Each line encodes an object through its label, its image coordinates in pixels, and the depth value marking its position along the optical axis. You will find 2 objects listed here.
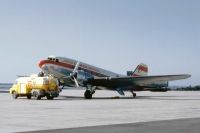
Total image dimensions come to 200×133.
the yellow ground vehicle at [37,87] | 45.50
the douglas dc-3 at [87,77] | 49.69
